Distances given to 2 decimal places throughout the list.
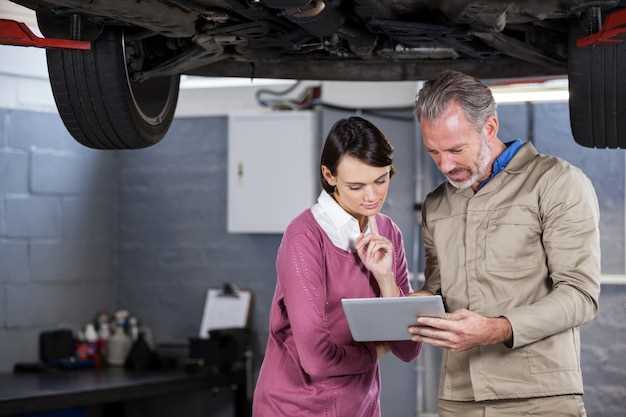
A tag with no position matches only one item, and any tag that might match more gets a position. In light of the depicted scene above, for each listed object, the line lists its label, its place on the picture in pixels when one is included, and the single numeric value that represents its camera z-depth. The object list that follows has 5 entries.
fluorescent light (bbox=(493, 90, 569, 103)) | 4.95
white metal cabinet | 5.95
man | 2.39
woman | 2.73
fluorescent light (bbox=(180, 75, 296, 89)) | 6.34
